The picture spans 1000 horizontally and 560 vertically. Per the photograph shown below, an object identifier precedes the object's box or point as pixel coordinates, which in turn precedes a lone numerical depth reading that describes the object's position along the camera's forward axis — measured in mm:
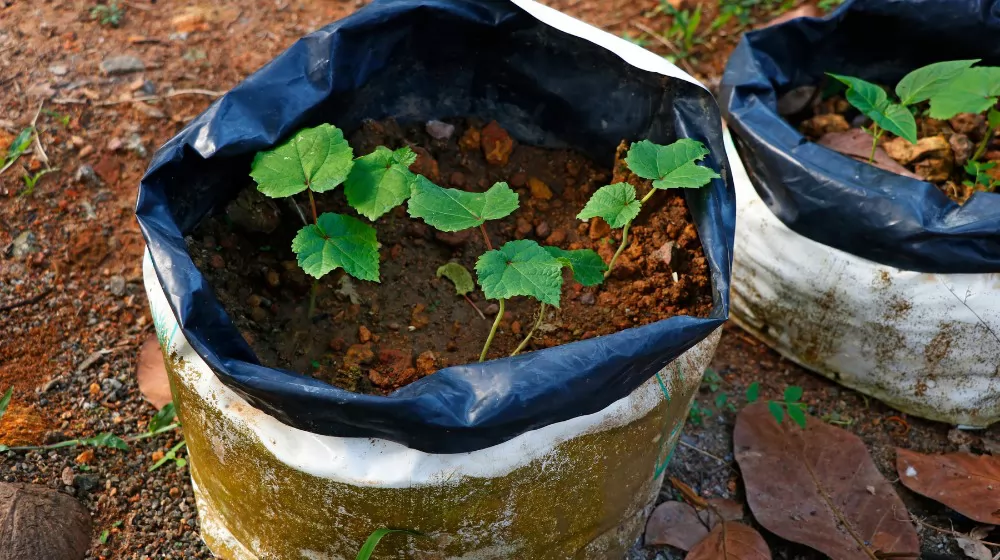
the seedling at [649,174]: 896
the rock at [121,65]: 1196
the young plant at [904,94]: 1004
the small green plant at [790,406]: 1029
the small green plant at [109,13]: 1246
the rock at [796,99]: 1123
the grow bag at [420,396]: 814
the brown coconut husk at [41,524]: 904
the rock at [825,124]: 1119
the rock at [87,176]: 1114
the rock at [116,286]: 1070
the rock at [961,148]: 1098
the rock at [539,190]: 1019
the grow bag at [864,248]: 980
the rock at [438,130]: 1014
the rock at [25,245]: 1073
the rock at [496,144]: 1017
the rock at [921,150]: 1091
